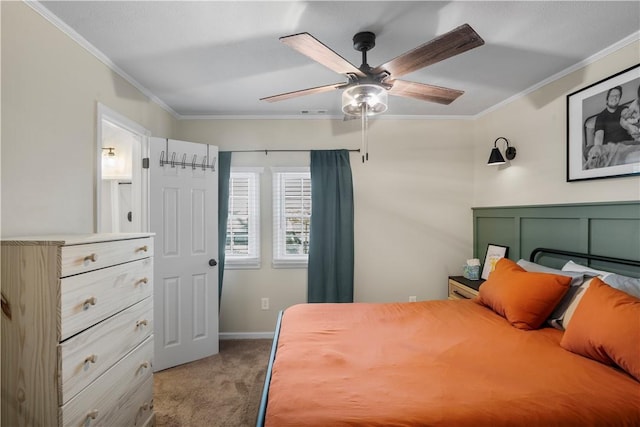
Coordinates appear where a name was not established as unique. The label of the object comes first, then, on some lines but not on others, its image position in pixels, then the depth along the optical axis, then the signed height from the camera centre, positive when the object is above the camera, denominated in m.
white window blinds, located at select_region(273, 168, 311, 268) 3.66 -0.05
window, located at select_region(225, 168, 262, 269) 3.65 -0.08
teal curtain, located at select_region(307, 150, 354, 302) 3.56 -0.23
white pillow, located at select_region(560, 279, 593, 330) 1.89 -0.58
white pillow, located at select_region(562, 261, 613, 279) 2.02 -0.40
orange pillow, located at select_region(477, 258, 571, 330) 1.95 -0.56
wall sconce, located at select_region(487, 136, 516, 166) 3.11 +0.59
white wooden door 2.86 -0.39
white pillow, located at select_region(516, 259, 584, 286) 2.02 -0.43
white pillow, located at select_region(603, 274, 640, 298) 1.74 -0.42
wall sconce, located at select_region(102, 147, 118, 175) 3.60 +0.58
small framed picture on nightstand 3.21 -0.47
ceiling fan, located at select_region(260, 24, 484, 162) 1.45 +0.82
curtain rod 3.63 +0.72
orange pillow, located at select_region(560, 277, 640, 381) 1.40 -0.58
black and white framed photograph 2.05 +0.63
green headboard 2.12 -0.14
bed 1.18 -0.76
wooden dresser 1.30 -0.56
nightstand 3.07 -0.80
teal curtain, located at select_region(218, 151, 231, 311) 3.51 +0.08
